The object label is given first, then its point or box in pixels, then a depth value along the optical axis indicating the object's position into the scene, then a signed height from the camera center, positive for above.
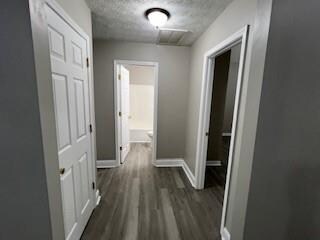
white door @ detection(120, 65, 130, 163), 3.05 -0.27
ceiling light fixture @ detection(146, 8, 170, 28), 1.71 +0.96
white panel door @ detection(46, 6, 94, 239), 1.14 -0.19
